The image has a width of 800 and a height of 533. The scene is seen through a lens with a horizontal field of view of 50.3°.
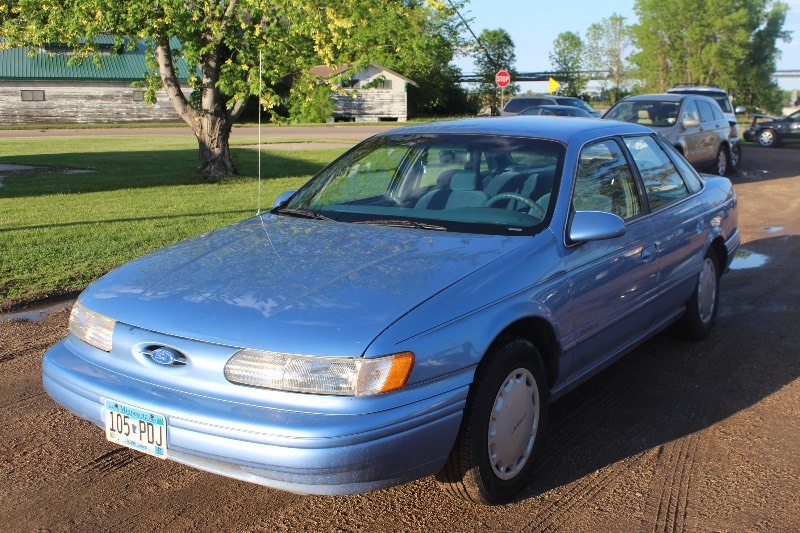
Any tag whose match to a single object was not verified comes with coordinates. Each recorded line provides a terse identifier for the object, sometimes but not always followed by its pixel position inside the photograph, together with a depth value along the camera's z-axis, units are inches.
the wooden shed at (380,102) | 2121.1
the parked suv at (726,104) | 747.4
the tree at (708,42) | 1979.6
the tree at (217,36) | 556.7
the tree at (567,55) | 2942.9
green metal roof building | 1736.0
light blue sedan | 120.3
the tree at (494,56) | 2573.8
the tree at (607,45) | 2839.6
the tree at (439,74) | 2156.7
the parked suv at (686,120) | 601.3
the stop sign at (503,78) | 1115.3
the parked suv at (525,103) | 970.7
